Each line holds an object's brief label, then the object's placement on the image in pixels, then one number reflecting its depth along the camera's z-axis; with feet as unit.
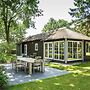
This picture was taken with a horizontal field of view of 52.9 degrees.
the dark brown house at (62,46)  33.98
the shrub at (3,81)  14.66
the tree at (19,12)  48.17
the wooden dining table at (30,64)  21.40
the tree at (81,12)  51.68
